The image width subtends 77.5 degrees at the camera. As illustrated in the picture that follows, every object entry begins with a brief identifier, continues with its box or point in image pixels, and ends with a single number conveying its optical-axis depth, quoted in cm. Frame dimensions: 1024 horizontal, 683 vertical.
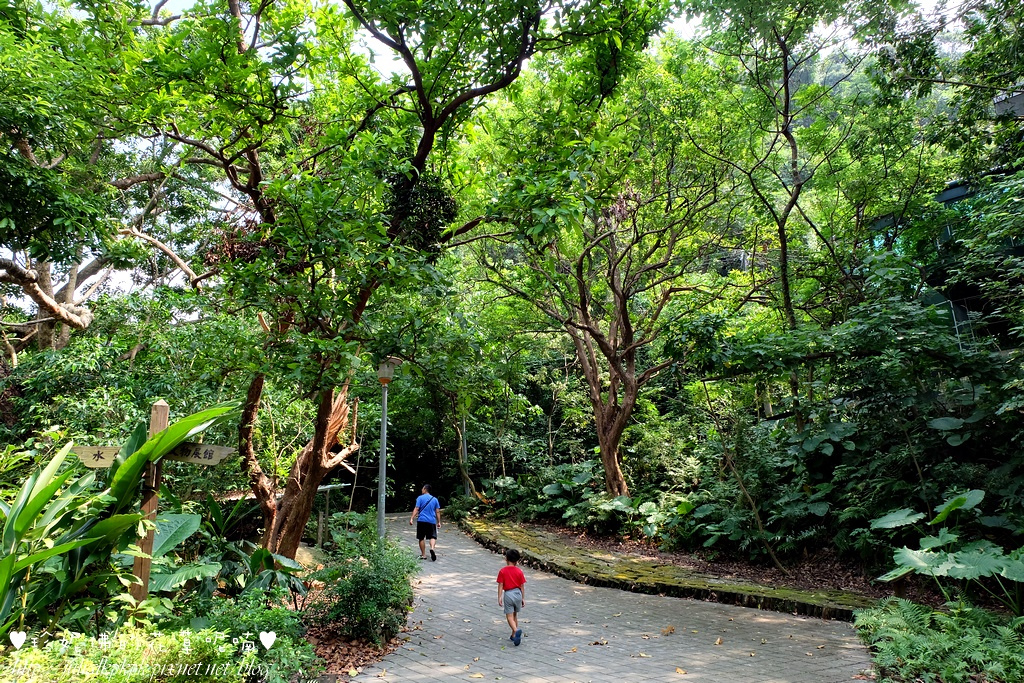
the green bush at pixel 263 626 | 464
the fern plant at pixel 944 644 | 503
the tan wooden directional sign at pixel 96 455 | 471
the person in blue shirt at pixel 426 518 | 1145
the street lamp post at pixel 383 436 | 852
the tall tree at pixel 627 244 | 1088
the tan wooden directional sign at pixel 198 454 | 511
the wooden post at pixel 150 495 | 480
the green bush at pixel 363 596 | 656
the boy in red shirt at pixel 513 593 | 680
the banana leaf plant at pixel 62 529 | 424
